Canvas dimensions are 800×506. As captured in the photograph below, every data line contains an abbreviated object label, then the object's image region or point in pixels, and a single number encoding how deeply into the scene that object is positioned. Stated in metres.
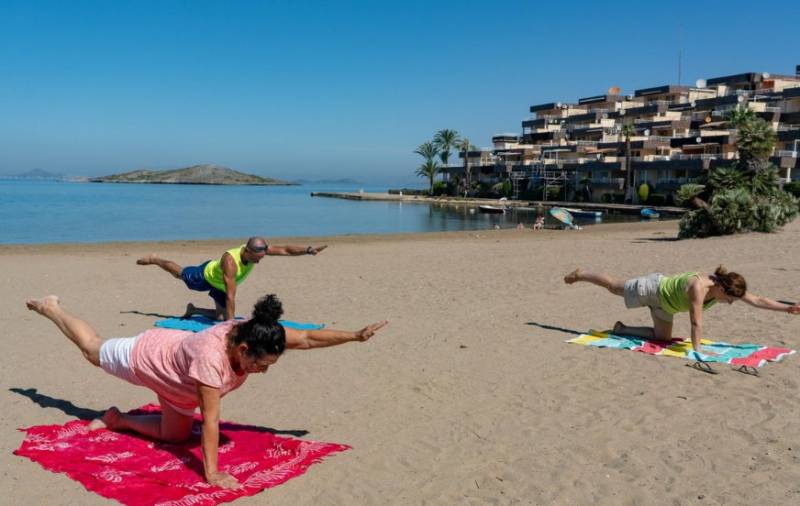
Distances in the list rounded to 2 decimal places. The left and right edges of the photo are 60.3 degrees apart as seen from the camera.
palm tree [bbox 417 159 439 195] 108.38
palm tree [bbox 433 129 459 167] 107.56
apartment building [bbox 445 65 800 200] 68.81
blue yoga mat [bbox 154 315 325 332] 9.29
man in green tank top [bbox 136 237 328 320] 8.94
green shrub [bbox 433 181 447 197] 103.51
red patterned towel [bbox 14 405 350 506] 4.42
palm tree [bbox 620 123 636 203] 72.00
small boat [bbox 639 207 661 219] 50.86
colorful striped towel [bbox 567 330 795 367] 7.15
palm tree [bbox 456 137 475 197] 97.56
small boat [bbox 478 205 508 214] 61.84
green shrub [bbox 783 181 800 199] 51.44
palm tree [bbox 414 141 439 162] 108.81
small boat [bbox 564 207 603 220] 52.69
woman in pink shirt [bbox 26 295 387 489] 4.42
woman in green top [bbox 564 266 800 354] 7.32
